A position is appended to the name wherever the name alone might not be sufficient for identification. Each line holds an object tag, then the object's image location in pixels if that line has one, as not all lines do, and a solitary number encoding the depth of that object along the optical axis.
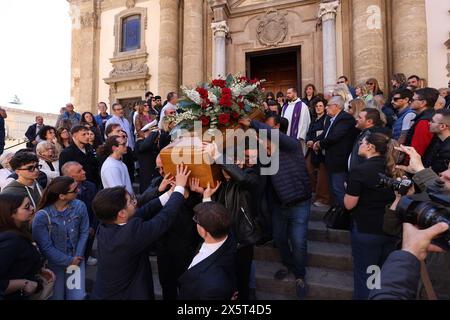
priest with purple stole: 6.25
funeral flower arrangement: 2.54
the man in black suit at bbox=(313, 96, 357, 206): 4.36
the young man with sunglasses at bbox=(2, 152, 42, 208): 3.23
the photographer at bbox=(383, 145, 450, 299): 1.57
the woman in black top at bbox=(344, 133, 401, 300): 2.69
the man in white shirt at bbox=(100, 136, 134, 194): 3.82
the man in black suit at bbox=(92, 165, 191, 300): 2.16
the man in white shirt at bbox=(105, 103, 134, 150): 6.90
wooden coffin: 2.32
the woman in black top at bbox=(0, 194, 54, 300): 2.20
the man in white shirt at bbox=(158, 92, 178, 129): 6.80
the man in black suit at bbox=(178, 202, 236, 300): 2.03
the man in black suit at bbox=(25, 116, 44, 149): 8.59
